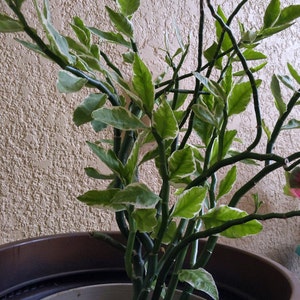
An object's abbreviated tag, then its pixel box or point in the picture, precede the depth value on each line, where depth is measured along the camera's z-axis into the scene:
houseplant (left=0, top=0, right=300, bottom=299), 0.30
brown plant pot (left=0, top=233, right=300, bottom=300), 0.46
